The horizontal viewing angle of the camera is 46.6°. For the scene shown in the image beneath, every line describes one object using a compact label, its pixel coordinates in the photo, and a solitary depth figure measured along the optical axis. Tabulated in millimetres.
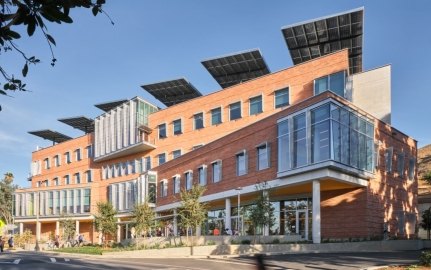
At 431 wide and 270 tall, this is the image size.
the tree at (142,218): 40062
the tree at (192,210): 33188
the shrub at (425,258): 16359
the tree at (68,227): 58459
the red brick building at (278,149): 31672
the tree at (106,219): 46875
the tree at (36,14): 3037
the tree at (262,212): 30361
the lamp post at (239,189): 35431
